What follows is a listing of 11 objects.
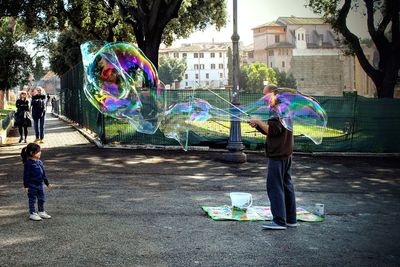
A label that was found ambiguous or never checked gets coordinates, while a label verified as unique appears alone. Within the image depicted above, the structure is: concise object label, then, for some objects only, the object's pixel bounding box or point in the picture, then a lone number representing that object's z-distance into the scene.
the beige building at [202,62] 182.12
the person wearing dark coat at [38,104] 17.46
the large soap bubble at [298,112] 7.62
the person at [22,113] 18.09
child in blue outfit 7.75
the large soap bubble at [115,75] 11.15
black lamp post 14.78
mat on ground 8.05
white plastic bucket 8.48
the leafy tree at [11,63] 28.86
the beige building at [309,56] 77.38
